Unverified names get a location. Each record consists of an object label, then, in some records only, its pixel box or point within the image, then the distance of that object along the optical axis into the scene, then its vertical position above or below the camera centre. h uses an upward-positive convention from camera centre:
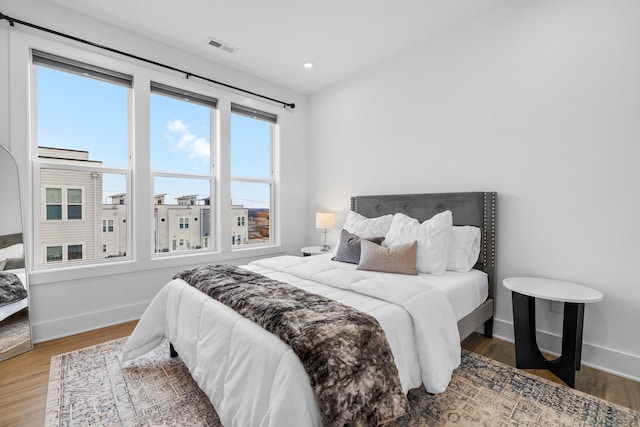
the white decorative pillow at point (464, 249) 2.54 -0.35
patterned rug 1.59 -1.13
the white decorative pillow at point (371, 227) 2.99 -0.20
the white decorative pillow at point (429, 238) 2.42 -0.26
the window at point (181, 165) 3.25 +0.47
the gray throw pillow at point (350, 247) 2.76 -0.38
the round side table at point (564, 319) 1.85 -0.72
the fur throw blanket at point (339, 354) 1.10 -0.58
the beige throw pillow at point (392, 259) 2.38 -0.41
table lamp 3.80 -0.16
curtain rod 2.33 +1.44
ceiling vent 3.06 +1.69
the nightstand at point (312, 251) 3.81 -0.56
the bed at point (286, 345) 1.19 -0.66
